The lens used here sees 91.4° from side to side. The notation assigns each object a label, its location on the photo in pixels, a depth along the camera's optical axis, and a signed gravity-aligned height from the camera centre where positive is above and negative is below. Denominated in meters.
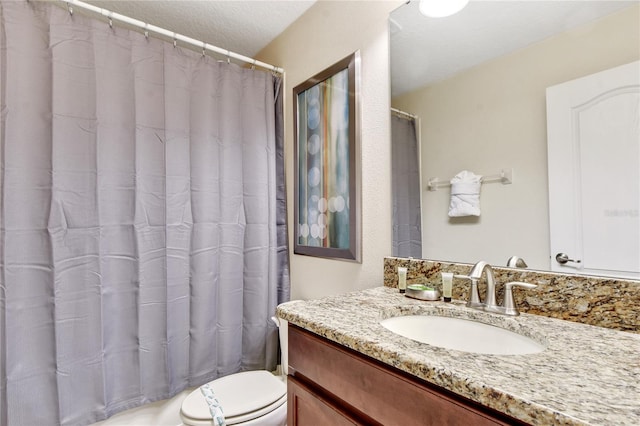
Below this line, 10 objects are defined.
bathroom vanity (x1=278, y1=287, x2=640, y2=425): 0.47 -0.28
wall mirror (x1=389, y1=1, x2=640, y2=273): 0.87 +0.42
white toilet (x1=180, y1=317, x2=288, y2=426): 1.18 -0.73
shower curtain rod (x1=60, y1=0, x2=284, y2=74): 1.35 +0.93
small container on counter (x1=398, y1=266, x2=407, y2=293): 1.18 -0.23
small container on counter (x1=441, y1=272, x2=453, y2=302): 1.03 -0.22
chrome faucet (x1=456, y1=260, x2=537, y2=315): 0.89 -0.23
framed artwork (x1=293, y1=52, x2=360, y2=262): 1.43 +0.29
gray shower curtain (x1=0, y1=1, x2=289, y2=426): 1.22 +0.02
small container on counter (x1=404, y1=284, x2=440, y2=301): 1.05 -0.26
